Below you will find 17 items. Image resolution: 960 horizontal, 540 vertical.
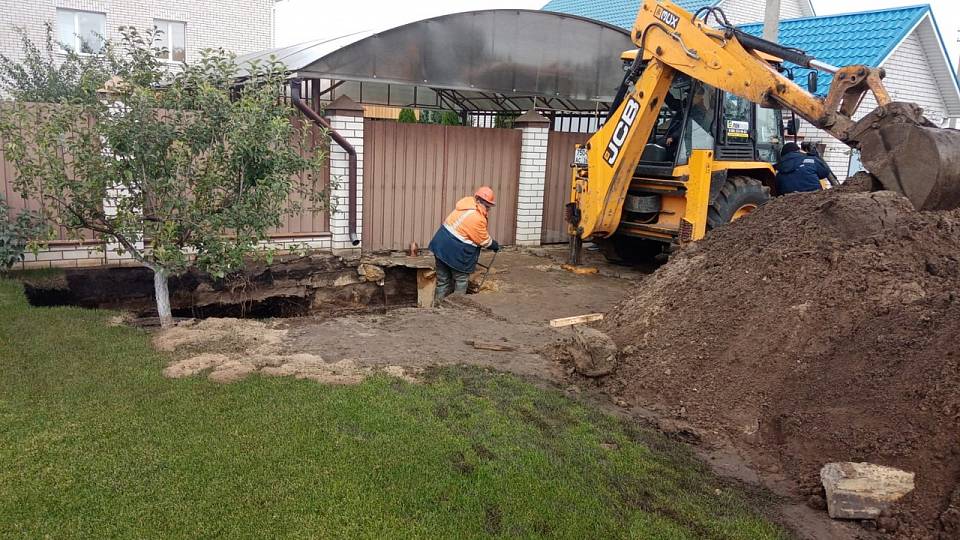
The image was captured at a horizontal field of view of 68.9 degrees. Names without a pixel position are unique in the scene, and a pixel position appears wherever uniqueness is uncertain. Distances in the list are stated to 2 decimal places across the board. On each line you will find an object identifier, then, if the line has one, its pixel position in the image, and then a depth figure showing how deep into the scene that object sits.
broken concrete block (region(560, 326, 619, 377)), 5.94
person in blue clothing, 9.71
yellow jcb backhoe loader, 7.66
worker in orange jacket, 8.91
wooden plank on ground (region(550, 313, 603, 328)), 7.58
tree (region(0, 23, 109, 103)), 10.75
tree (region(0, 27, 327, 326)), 6.18
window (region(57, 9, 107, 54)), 18.64
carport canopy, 9.88
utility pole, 10.84
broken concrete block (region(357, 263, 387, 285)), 10.21
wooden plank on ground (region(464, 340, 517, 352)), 6.67
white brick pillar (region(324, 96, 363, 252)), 10.12
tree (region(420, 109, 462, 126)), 21.43
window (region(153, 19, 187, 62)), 19.98
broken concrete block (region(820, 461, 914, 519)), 3.86
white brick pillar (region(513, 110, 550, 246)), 11.98
